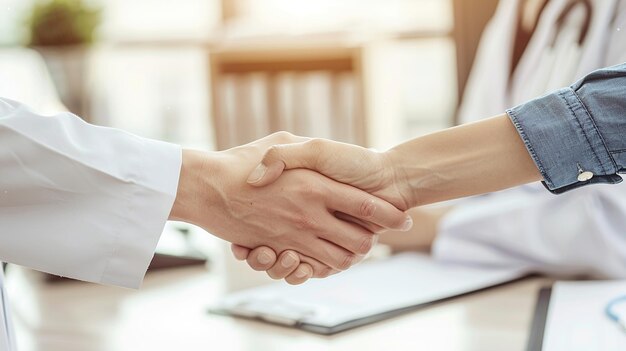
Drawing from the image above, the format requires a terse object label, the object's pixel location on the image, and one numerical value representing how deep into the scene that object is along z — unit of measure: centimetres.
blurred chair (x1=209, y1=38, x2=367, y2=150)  288
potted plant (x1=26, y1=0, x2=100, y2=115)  317
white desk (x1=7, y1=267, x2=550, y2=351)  98
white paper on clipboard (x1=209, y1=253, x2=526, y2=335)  106
